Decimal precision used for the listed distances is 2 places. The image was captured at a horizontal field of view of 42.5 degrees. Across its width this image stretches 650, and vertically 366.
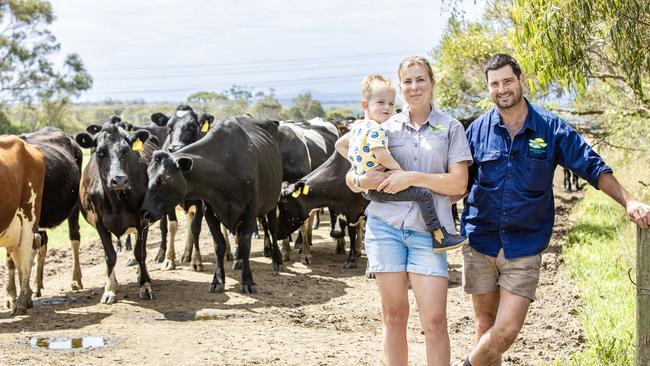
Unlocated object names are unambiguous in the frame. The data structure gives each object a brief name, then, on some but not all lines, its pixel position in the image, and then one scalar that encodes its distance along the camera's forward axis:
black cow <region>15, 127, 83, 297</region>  11.09
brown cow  9.37
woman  5.06
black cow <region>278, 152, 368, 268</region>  12.48
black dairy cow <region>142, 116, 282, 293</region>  10.12
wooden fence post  4.75
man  5.10
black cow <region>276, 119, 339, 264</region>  15.12
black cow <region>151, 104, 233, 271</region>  12.20
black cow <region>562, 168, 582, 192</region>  26.06
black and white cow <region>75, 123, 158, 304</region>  10.05
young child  5.03
